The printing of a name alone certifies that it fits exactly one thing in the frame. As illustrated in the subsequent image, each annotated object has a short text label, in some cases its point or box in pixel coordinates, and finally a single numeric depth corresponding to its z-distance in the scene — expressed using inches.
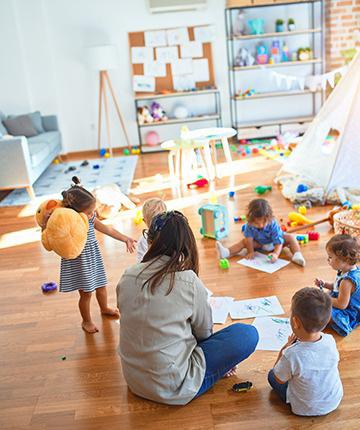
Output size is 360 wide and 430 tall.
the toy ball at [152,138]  260.6
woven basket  119.9
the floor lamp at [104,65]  237.9
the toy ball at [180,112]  257.8
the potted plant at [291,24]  247.3
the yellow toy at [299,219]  143.4
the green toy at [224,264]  121.2
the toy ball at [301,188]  164.1
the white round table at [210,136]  189.8
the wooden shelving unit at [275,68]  249.3
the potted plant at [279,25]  247.6
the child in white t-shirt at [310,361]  68.6
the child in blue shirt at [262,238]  120.1
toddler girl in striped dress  91.6
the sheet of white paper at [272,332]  88.6
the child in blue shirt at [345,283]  88.9
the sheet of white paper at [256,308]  99.2
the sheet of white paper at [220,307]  98.8
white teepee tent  159.2
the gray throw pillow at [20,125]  232.2
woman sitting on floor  70.2
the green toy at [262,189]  175.8
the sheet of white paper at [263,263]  118.7
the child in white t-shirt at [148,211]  101.4
